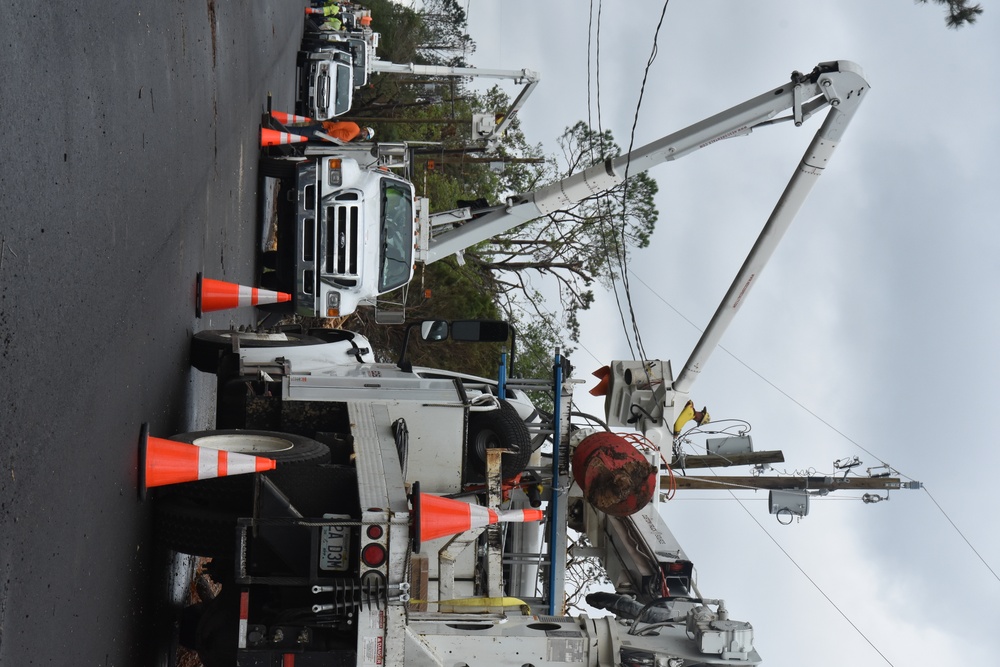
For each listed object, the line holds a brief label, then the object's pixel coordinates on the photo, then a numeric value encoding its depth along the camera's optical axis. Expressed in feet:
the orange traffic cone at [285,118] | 58.36
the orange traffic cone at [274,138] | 51.31
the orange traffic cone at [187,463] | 21.07
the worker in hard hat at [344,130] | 75.25
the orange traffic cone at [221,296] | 32.27
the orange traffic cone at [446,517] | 21.49
